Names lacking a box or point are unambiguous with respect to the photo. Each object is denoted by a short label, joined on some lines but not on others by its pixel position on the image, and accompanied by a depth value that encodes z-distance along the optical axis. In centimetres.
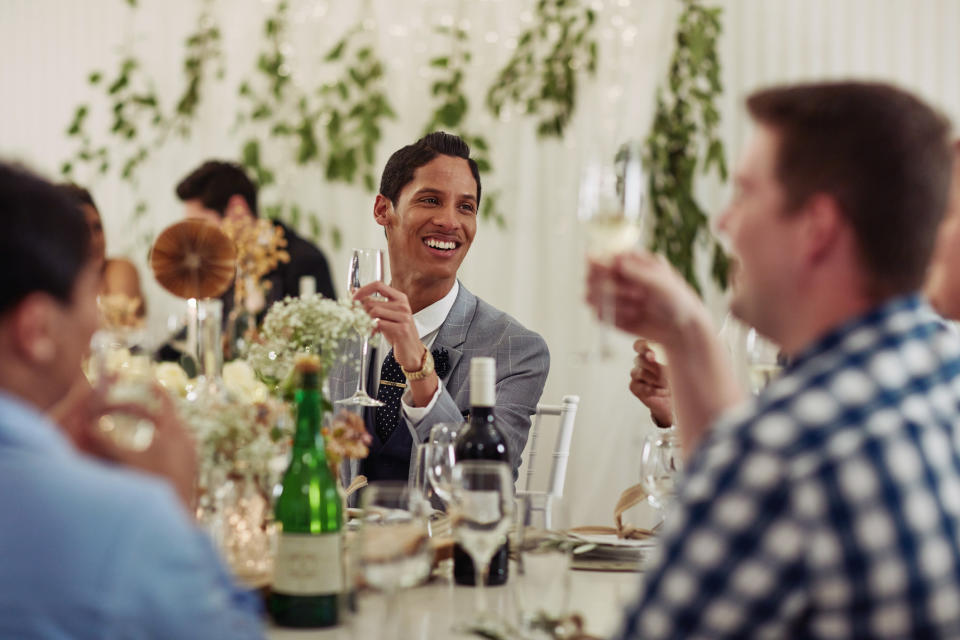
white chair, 277
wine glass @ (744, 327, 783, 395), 197
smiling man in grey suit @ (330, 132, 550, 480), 249
